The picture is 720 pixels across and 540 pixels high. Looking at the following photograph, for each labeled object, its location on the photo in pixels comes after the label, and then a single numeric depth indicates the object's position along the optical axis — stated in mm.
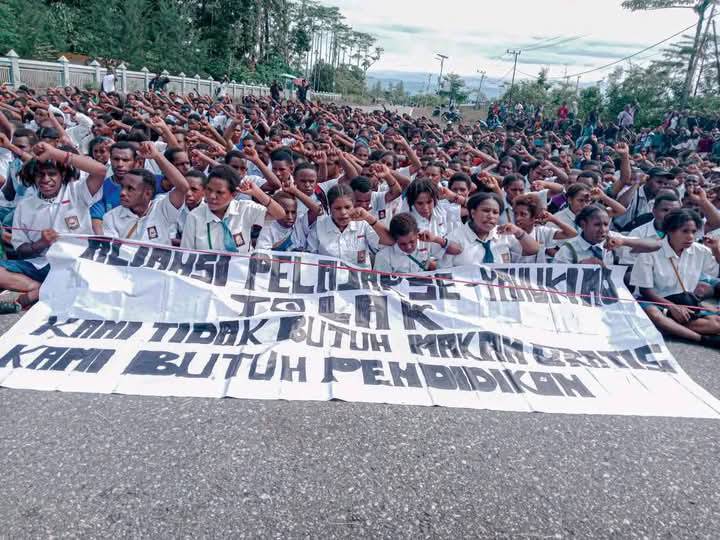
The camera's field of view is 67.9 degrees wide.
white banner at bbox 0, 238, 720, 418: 3473
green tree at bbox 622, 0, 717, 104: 25031
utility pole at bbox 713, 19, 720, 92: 28022
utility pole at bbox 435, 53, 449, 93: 74688
